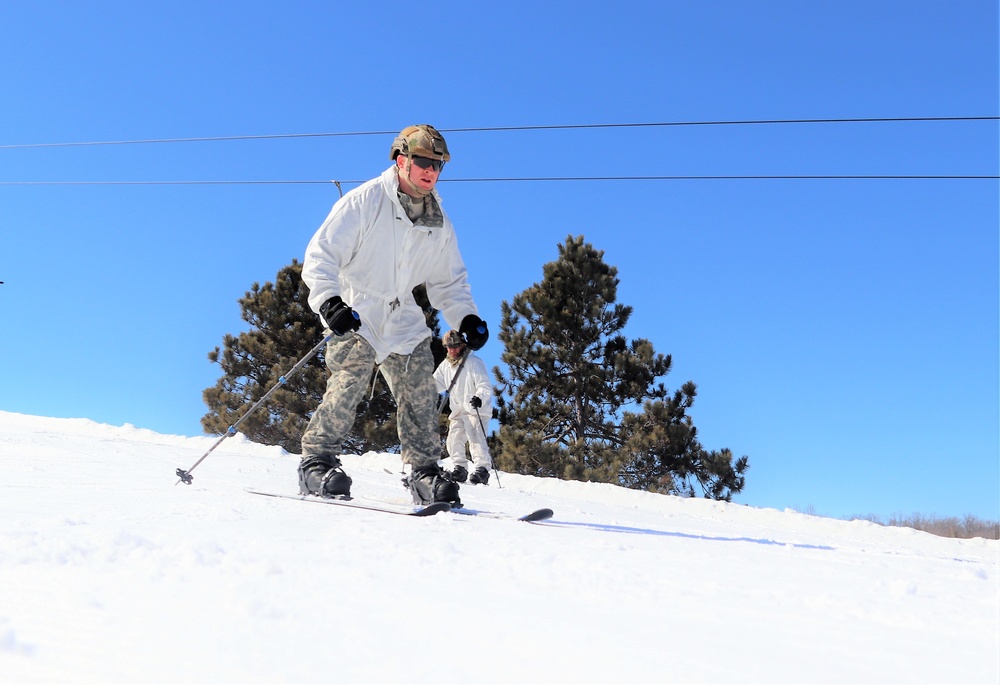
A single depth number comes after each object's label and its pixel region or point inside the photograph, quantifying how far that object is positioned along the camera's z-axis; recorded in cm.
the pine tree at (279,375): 2084
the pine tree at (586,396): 1844
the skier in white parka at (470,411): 1037
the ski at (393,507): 393
